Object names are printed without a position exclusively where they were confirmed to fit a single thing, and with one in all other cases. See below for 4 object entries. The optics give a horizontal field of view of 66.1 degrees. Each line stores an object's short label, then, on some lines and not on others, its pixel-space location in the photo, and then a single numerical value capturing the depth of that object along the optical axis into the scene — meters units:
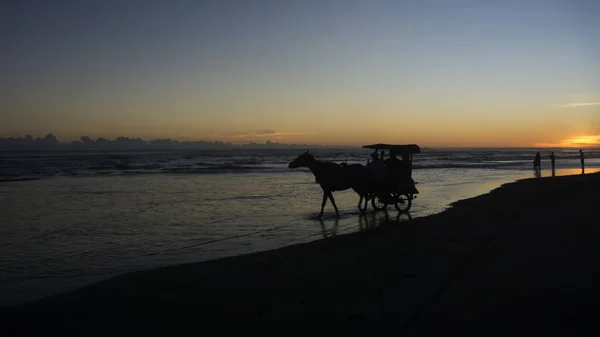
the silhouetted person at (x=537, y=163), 34.84
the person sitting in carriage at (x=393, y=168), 15.48
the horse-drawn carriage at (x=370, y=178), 15.32
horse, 15.30
